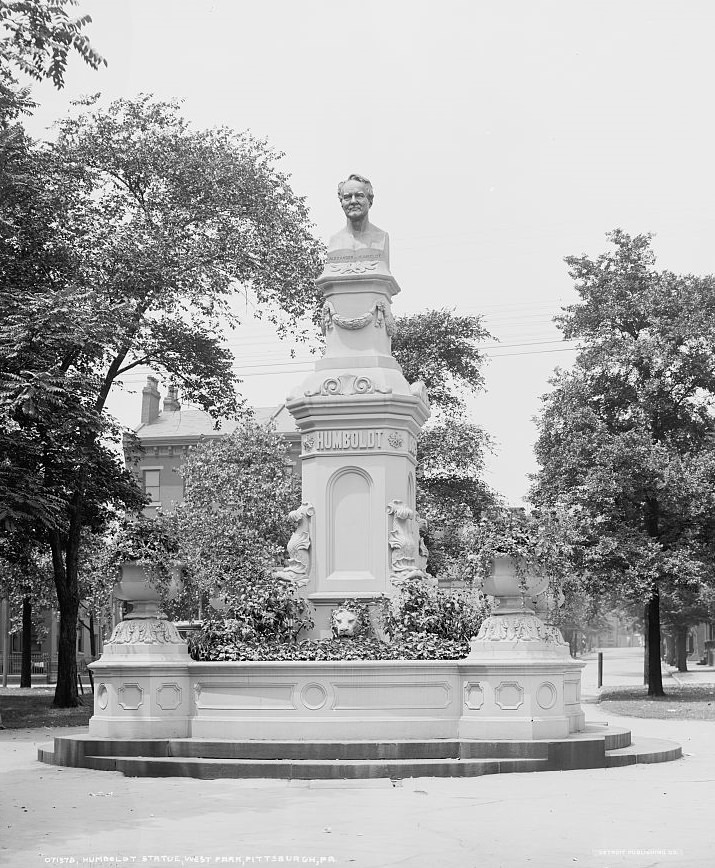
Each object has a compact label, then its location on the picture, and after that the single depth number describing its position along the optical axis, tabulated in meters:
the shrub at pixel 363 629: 16.41
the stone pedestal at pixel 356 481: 18.81
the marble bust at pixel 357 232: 20.33
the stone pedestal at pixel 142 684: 16.27
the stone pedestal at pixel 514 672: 15.41
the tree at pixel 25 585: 31.17
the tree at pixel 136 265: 29.25
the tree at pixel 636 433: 36.12
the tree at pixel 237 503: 48.62
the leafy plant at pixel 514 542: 16.11
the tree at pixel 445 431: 42.28
